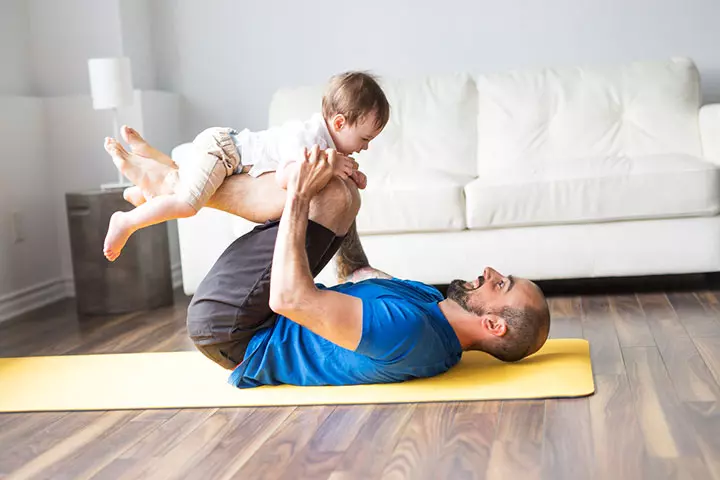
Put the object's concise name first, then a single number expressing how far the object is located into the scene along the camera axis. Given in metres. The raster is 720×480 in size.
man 2.40
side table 4.16
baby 2.56
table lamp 4.26
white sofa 3.75
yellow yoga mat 2.46
